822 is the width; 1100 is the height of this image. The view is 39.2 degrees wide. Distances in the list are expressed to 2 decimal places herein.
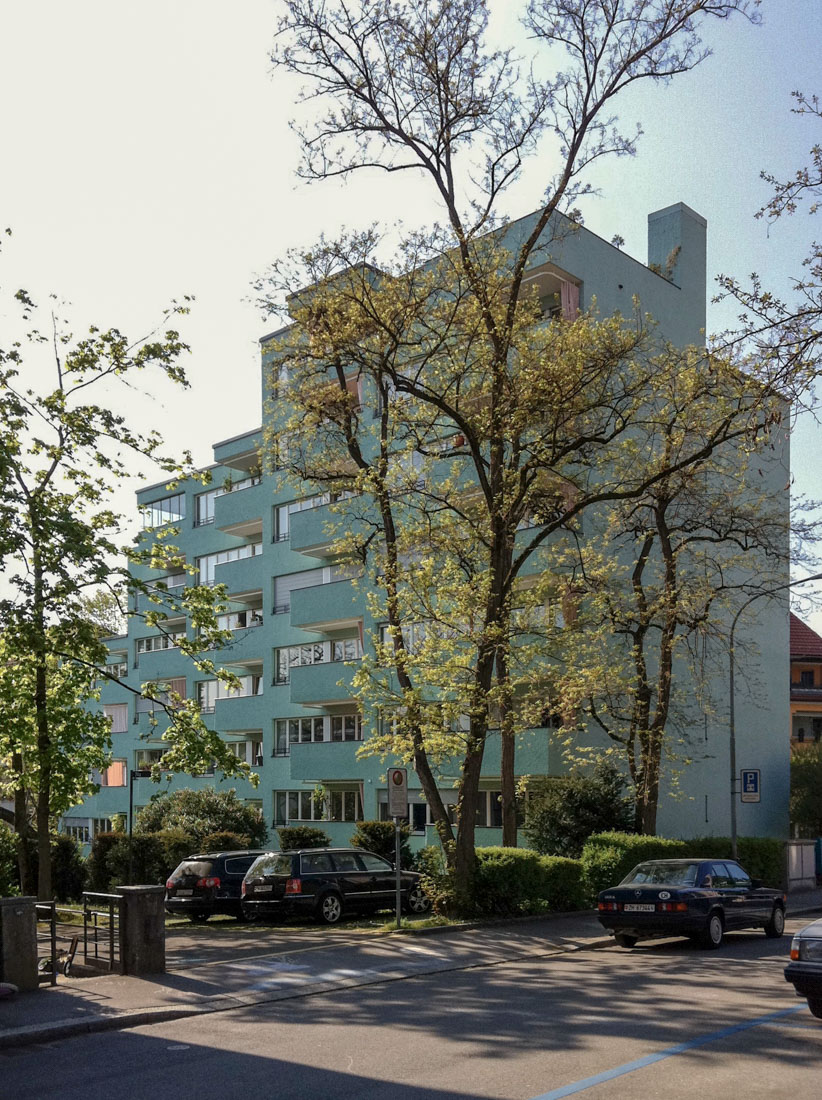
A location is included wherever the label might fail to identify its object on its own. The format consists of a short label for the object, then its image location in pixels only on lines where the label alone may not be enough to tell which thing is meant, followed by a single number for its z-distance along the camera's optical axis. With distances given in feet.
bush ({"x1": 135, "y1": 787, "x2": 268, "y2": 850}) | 128.47
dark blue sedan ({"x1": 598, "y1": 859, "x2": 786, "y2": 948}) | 56.13
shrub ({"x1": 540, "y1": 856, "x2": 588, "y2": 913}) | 72.33
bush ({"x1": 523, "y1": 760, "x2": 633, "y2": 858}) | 94.07
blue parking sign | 90.84
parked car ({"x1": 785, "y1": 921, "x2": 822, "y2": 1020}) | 34.42
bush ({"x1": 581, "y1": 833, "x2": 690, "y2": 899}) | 76.43
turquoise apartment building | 115.65
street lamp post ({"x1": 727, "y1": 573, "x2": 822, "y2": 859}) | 87.56
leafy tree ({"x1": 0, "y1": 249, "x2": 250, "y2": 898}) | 61.67
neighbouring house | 199.52
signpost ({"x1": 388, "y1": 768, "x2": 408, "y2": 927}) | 61.41
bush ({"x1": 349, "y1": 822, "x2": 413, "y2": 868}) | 105.81
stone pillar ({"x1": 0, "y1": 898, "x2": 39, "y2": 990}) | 42.78
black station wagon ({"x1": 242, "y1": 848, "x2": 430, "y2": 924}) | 73.77
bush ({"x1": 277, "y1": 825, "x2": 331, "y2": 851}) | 120.57
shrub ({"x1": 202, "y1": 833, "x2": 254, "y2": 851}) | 108.58
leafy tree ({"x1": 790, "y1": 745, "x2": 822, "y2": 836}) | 129.80
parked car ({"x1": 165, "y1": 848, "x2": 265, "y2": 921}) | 81.97
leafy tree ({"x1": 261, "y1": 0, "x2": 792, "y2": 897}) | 70.69
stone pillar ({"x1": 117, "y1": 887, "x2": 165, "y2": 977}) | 46.93
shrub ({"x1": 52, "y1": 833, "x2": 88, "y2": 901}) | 108.78
